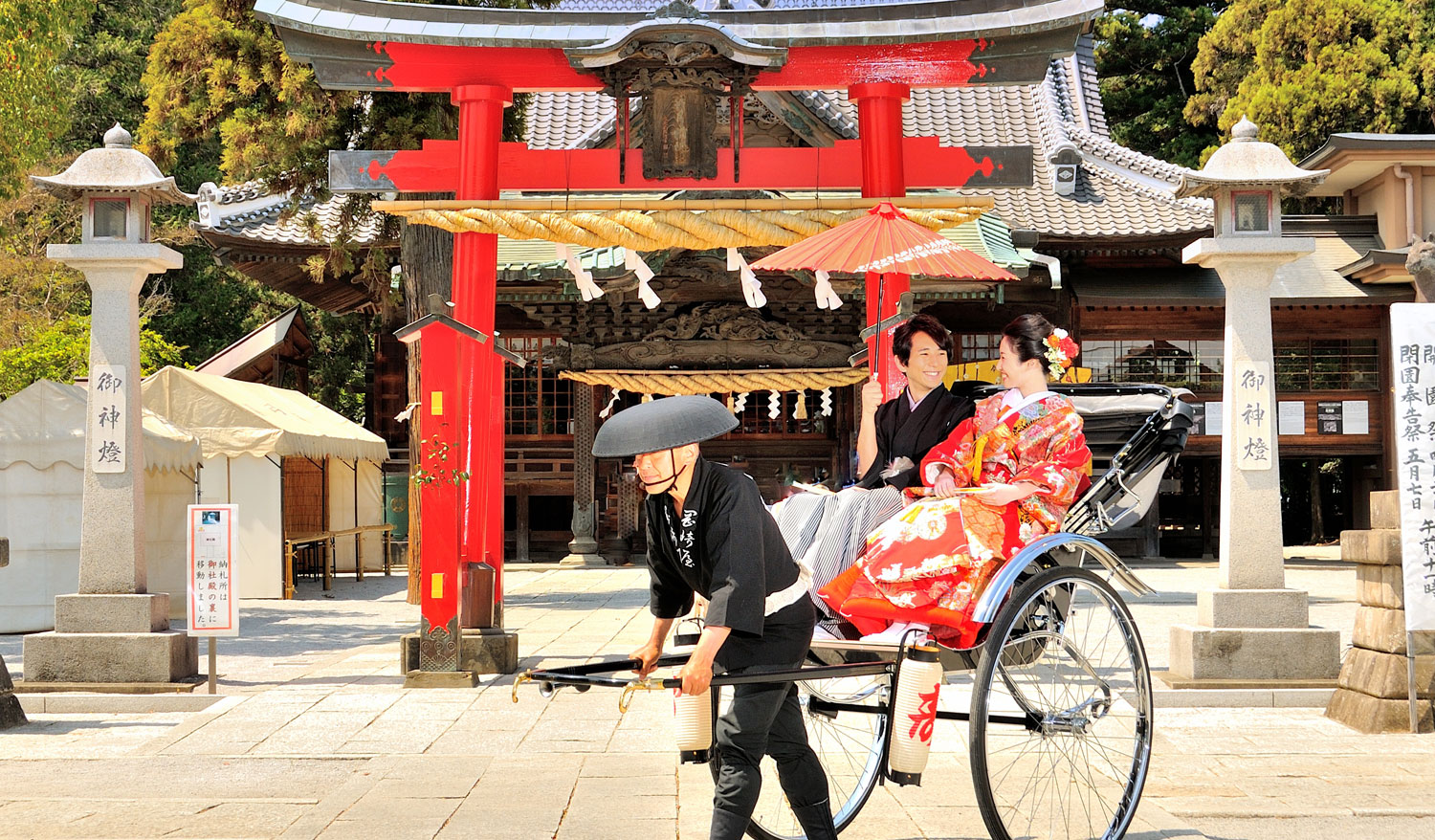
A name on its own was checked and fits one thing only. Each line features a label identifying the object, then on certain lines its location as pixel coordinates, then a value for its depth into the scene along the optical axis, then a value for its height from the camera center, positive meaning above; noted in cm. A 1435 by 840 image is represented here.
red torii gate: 793 +260
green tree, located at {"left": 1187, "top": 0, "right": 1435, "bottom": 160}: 2112 +677
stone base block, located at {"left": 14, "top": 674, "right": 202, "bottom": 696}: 756 -137
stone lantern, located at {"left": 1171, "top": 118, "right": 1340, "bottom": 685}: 731 -7
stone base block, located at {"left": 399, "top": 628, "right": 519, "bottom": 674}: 770 -122
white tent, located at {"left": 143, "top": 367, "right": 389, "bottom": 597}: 1350 +24
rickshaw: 387 -69
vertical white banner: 617 +3
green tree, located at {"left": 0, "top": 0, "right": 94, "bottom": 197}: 1095 +369
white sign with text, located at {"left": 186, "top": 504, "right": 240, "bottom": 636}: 741 -63
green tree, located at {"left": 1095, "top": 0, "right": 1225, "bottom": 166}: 2610 +870
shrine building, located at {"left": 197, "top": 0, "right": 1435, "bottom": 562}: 1599 +209
